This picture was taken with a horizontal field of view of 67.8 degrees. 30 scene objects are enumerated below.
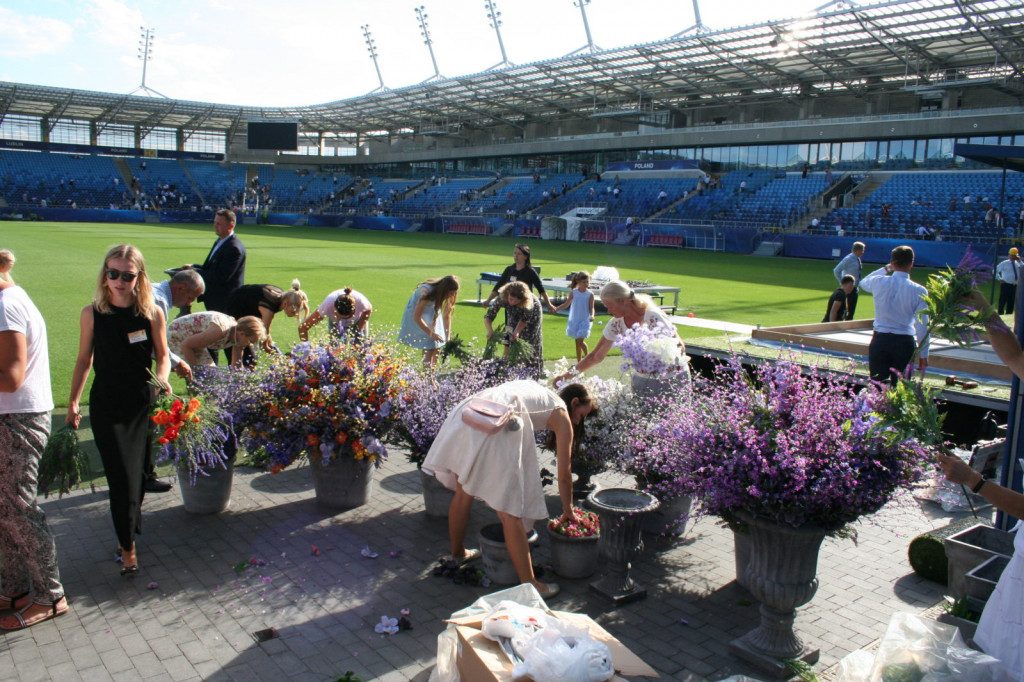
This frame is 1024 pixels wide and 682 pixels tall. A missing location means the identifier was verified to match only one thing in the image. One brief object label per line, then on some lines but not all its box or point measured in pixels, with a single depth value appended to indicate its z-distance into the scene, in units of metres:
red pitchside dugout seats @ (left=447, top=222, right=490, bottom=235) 54.94
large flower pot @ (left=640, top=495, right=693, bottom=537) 5.60
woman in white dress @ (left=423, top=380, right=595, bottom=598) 4.52
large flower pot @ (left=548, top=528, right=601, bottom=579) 4.88
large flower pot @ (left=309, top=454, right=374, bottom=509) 5.91
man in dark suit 8.38
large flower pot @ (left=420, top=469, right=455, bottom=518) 5.86
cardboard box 3.26
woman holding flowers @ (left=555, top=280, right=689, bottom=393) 5.64
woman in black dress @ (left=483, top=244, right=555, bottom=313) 10.28
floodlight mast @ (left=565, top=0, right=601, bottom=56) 57.59
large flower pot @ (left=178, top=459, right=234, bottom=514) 5.69
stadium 4.36
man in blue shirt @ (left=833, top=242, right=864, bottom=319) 14.21
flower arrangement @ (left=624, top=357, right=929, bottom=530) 3.69
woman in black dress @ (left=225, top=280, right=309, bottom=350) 7.88
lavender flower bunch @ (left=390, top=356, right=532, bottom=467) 5.73
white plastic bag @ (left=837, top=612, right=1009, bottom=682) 3.16
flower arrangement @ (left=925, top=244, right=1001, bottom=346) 3.86
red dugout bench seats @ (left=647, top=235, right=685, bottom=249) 43.38
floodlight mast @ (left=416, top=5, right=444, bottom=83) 71.81
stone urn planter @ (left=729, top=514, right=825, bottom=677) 3.85
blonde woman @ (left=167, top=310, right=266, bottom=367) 6.38
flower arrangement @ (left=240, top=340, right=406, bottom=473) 5.52
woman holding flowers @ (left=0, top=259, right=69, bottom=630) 4.00
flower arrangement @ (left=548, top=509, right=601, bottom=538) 4.88
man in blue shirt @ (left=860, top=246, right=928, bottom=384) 7.26
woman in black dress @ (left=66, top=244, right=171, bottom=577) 4.52
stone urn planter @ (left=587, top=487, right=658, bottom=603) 4.55
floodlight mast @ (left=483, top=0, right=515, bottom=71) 64.32
